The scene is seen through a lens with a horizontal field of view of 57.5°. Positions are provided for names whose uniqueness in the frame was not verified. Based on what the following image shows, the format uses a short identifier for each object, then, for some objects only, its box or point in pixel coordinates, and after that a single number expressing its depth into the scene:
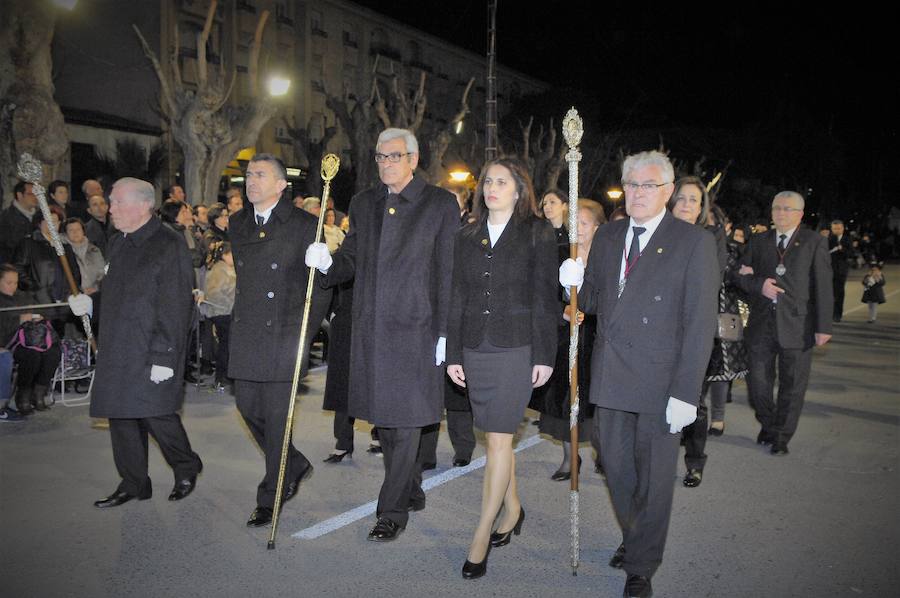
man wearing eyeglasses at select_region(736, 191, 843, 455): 6.75
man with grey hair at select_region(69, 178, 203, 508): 5.12
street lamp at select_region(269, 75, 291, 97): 18.36
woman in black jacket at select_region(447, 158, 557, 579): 4.37
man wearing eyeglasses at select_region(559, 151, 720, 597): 3.99
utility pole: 15.25
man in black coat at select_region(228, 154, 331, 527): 5.02
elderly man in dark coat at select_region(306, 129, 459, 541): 4.79
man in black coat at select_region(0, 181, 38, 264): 9.29
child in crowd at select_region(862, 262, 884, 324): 17.11
